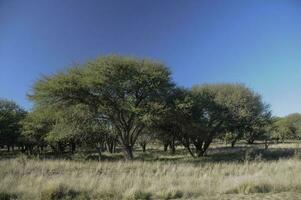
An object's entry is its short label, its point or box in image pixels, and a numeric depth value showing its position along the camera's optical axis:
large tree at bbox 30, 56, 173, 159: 26.19
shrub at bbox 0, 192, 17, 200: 8.62
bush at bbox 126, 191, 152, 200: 8.75
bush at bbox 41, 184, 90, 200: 8.74
